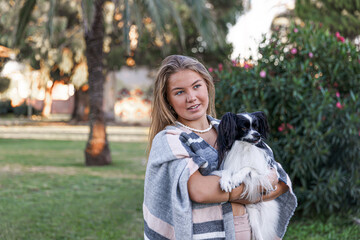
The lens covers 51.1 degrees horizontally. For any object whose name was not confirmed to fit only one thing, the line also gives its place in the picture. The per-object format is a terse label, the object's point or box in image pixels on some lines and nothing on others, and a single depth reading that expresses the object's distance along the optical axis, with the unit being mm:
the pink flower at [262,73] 5045
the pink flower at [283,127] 5023
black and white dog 2156
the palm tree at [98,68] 9508
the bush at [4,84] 20953
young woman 1937
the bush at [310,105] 4895
